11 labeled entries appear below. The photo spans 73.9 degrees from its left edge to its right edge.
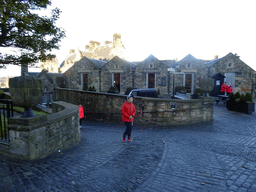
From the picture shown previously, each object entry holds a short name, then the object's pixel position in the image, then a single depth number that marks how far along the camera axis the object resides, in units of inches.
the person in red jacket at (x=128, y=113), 231.5
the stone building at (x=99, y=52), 1612.9
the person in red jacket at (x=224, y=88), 613.6
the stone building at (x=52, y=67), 1987.8
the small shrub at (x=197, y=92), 690.0
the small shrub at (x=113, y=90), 768.7
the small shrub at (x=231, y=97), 480.7
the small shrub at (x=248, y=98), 437.1
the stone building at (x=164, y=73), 786.8
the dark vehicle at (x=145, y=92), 451.0
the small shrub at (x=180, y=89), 766.5
